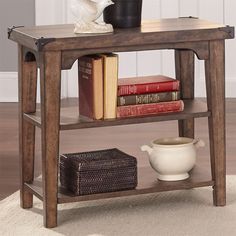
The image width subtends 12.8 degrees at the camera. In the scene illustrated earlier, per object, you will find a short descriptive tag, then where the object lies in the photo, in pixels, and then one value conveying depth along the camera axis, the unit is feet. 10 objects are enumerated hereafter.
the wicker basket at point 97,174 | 10.85
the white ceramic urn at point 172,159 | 11.20
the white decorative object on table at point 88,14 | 10.68
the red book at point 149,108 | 10.92
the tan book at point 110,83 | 10.68
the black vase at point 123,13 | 11.13
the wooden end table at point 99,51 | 10.37
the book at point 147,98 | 10.96
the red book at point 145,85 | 11.00
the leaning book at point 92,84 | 10.66
